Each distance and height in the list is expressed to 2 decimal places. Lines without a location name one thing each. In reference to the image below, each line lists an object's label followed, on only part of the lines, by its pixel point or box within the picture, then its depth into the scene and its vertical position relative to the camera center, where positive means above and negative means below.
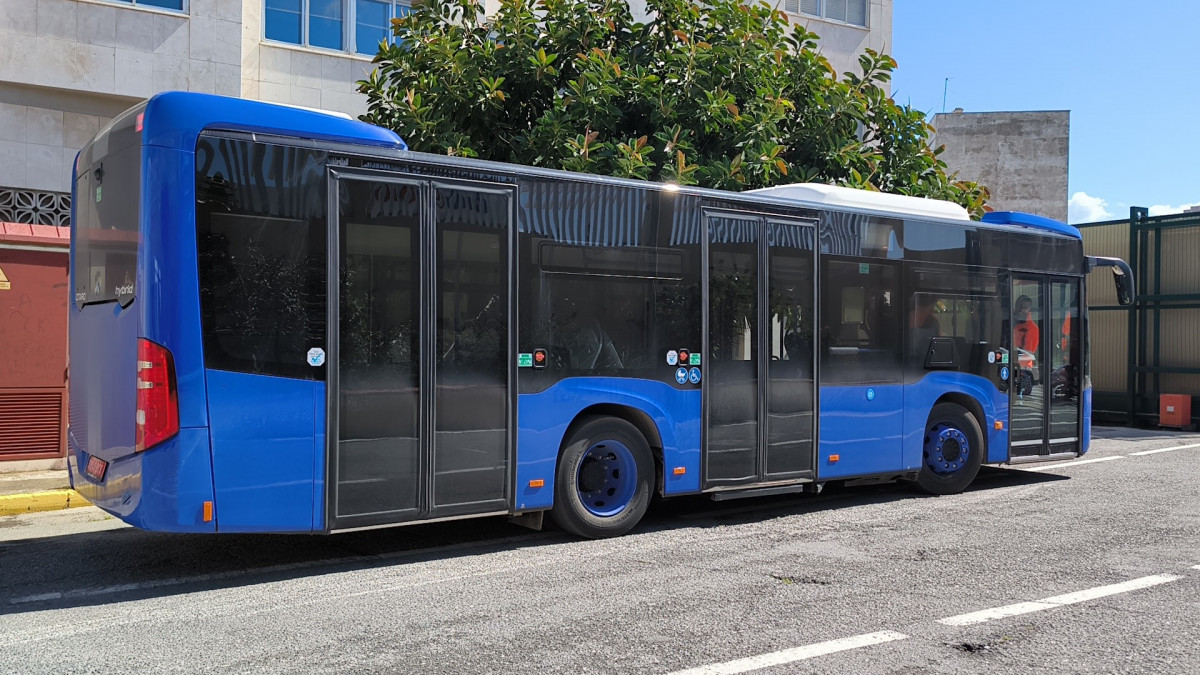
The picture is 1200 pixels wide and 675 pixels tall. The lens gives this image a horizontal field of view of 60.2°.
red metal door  11.73 -0.16
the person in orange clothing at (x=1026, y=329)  11.60 +0.09
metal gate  20.78 +0.35
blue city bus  6.51 +0.02
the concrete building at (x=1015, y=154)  41.25 +7.41
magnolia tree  13.27 +3.29
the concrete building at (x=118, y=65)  14.82 +4.15
